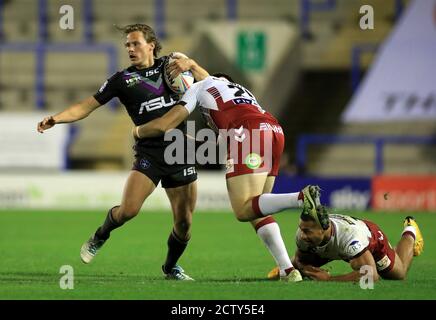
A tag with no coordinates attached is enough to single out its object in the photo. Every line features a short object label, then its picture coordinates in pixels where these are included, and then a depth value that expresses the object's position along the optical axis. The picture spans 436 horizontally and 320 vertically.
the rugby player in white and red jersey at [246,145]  18.17
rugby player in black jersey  19.94
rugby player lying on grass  18.22
